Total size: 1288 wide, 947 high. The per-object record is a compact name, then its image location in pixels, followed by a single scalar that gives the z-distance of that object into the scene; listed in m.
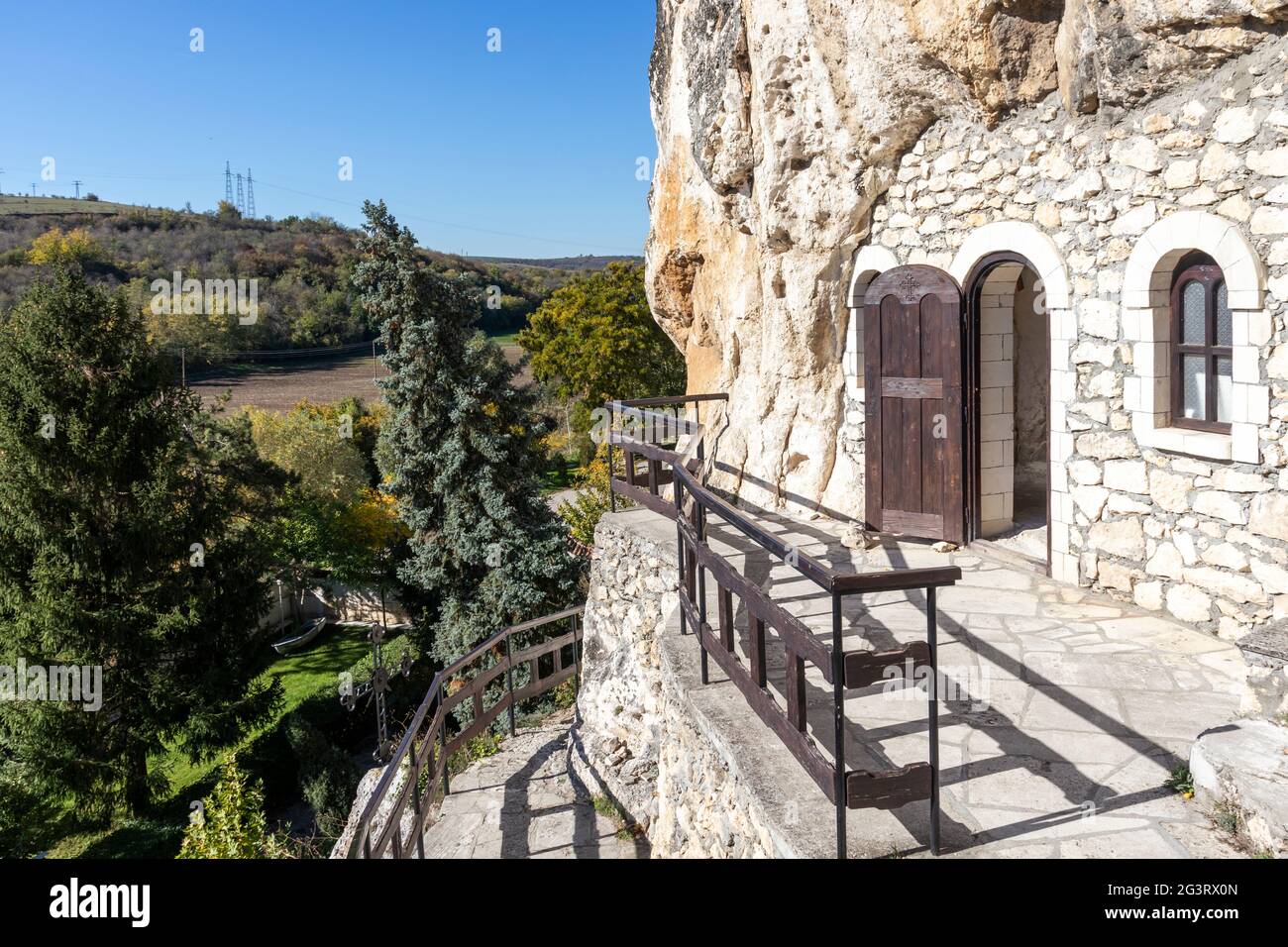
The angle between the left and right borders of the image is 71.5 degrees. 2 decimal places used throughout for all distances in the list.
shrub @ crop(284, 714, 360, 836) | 15.30
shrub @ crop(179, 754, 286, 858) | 7.58
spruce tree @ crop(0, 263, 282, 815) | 15.52
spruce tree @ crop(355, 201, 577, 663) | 18.20
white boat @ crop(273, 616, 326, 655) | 24.52
